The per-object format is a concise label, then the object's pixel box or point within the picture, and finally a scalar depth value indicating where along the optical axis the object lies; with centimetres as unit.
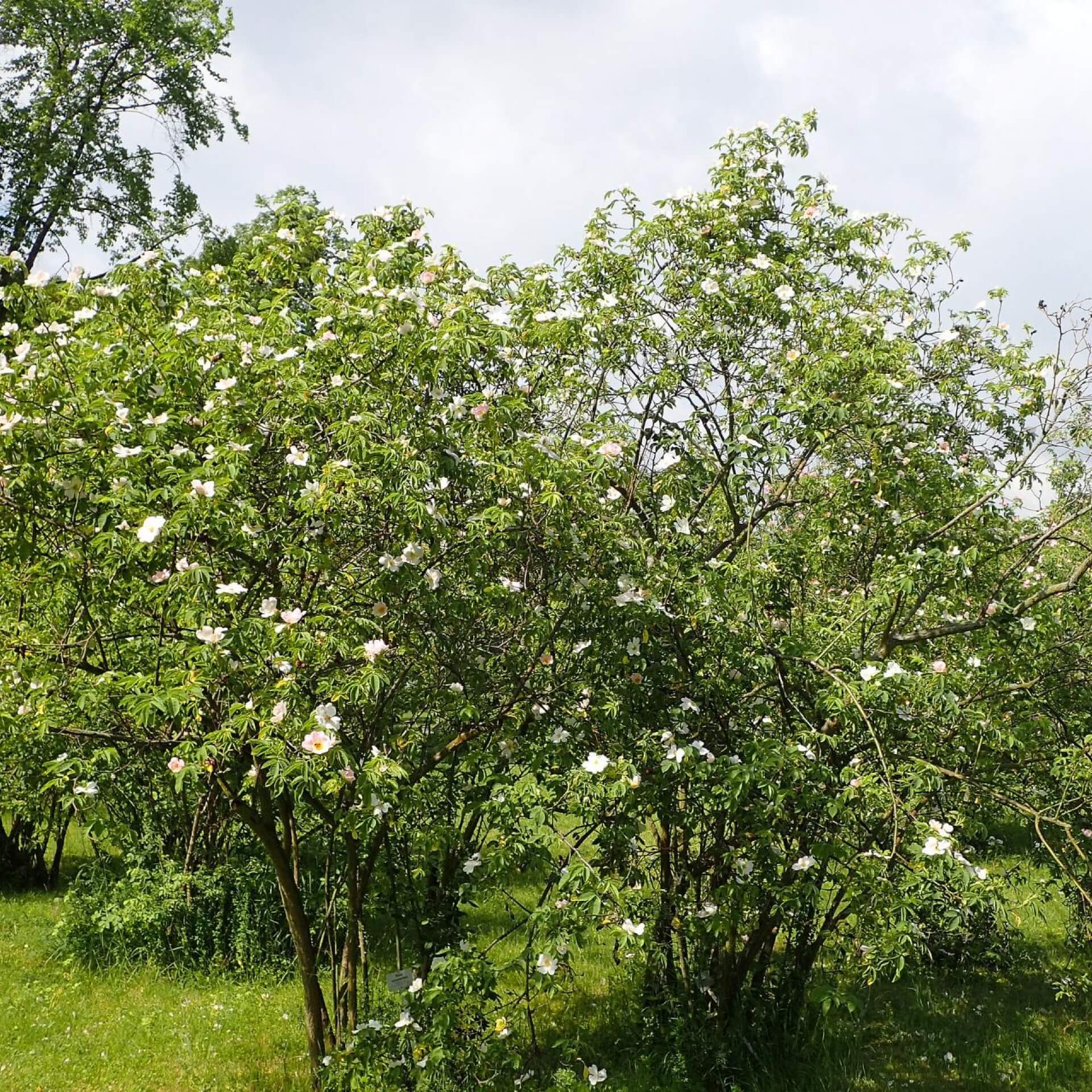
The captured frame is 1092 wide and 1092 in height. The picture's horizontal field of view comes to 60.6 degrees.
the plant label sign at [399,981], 313
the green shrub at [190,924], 508
